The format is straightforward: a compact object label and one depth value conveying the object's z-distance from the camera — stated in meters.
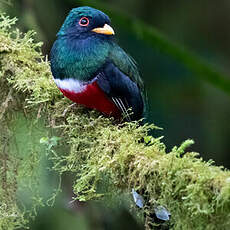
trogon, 7.19
